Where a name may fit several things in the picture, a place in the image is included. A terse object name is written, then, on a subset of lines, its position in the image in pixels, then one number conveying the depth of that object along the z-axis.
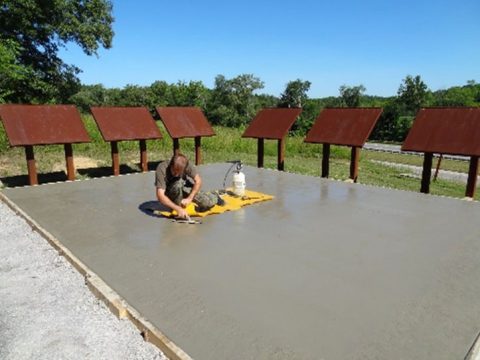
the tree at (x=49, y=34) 18.08
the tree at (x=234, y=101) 38.25
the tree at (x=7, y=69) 11.35
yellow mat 4.70
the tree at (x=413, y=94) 43.56
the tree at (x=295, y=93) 47.81
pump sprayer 5.45
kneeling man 4.39
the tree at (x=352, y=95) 48.41
